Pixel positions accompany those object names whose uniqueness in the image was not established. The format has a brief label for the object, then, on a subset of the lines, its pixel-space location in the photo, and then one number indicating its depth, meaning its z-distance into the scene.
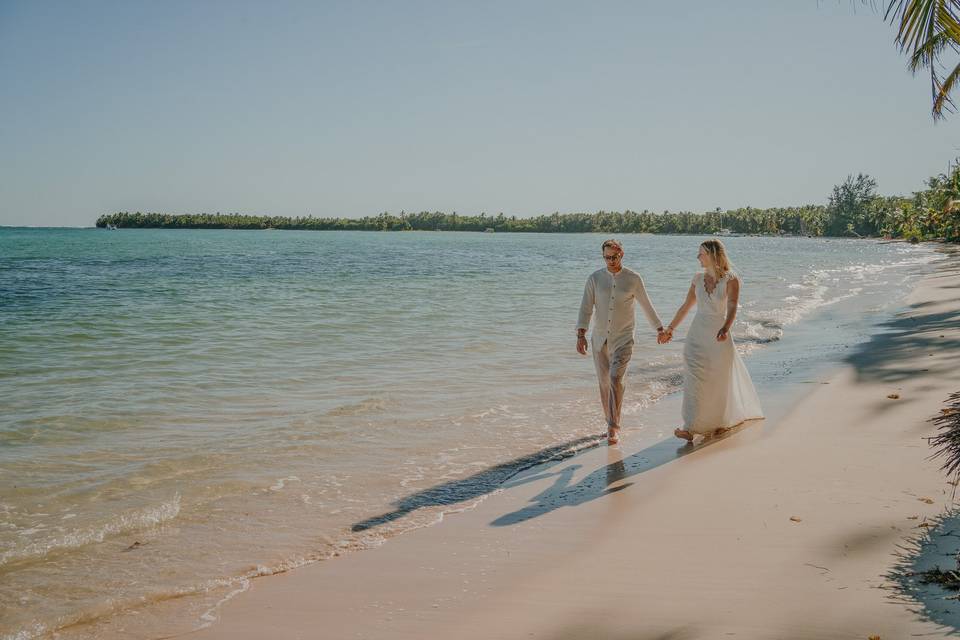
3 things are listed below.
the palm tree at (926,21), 5.34
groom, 7.53
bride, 7.15
